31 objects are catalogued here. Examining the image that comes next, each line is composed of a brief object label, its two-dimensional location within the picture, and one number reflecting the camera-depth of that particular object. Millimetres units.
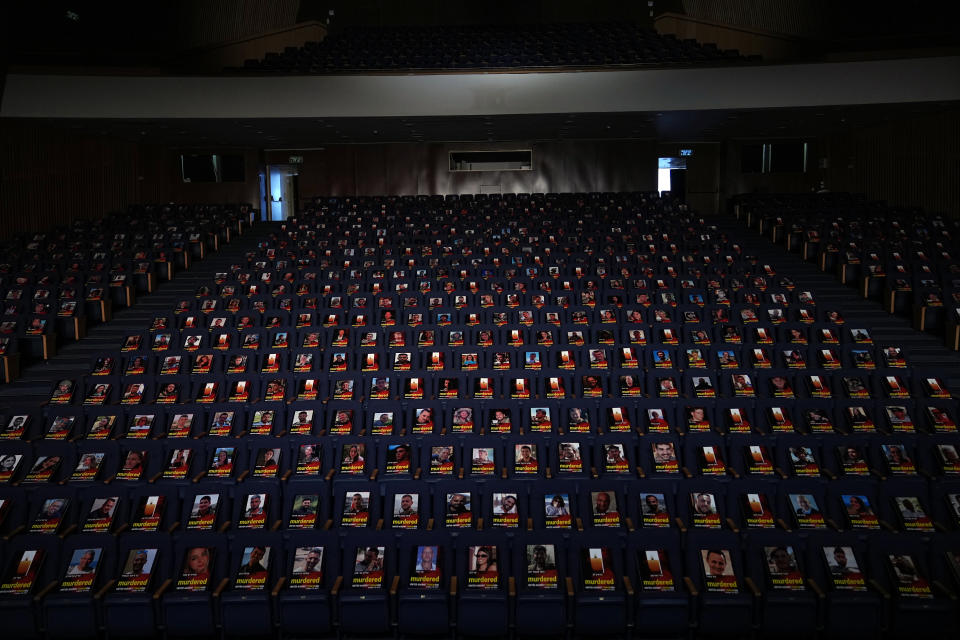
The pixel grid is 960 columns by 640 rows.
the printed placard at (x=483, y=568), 3672
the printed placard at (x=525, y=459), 4590
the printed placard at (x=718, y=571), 3641
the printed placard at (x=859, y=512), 4012
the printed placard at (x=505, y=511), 4047
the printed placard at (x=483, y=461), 4547
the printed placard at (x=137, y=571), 3693
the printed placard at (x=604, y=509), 4059
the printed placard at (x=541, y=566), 3666
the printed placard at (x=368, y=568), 3697
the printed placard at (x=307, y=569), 3715
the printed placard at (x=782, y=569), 3641
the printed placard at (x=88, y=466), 4594
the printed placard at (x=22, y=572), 3643
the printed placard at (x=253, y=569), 3717
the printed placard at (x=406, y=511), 4082
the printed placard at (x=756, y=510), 4036
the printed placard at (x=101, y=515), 4078
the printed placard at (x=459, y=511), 4105
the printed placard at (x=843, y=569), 3621
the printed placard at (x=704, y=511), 4031
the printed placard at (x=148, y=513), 4121
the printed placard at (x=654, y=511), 4094
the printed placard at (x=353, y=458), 4660
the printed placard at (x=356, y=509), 4121
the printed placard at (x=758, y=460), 4609
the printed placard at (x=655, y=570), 3654
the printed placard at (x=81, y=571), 3676
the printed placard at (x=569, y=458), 4617
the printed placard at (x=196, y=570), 3709
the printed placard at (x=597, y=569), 3658
